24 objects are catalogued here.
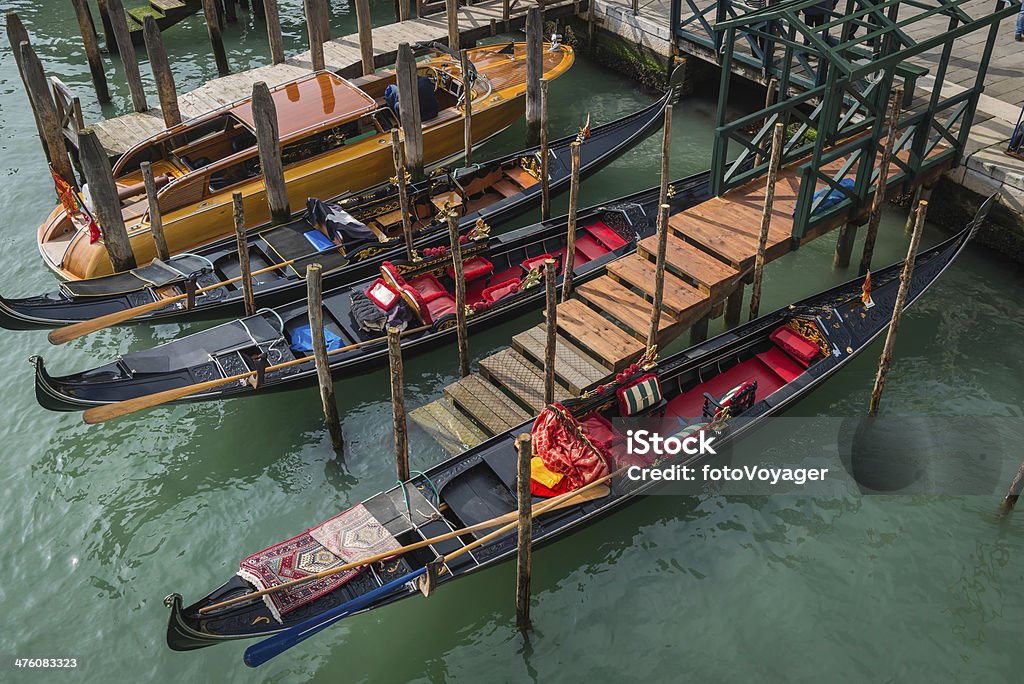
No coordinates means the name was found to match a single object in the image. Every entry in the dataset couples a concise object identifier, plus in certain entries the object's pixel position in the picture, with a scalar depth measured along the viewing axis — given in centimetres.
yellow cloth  860
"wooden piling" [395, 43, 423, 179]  1280
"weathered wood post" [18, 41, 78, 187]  1273
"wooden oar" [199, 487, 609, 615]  734
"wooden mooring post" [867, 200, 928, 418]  898
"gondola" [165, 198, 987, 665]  753
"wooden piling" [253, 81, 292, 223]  1169
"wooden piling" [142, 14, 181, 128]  1327
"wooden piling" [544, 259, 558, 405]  878
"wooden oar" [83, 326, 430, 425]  852
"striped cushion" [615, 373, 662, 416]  945
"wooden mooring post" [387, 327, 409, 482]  820
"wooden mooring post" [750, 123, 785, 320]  995
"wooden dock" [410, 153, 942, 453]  984
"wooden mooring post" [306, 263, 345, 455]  870
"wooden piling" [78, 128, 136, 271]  1075
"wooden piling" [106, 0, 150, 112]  1412
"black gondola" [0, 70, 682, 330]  1080
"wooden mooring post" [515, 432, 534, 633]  697
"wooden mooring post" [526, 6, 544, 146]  1376
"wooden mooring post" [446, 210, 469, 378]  958
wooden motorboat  1216
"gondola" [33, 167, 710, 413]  952
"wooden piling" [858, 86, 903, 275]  1043
